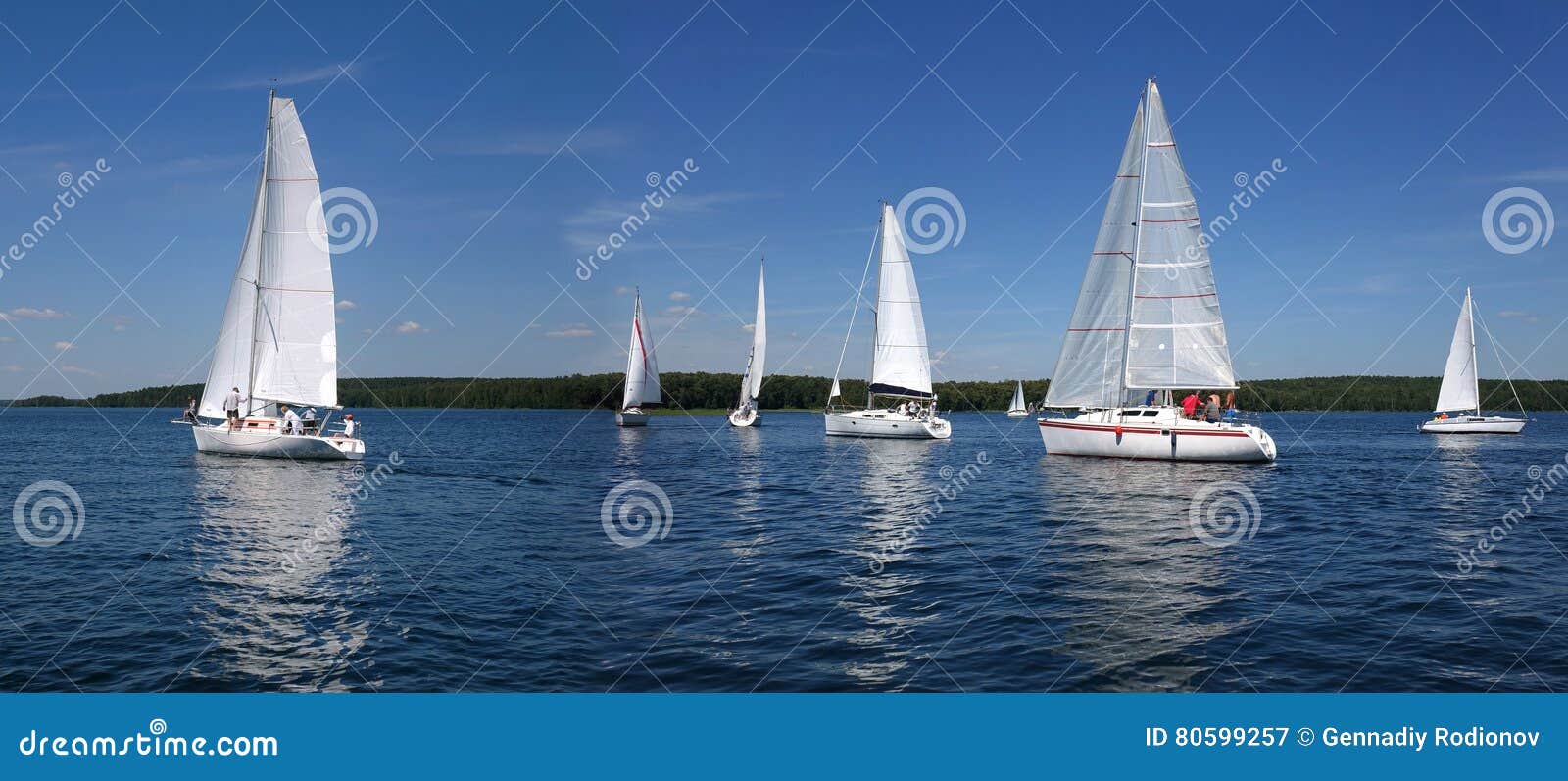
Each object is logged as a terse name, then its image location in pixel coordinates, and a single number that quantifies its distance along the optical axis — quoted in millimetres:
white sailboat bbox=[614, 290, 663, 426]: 77062
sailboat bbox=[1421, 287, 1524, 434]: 70375
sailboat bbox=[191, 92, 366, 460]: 38875
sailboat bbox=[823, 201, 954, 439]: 59625
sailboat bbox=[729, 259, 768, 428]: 79750
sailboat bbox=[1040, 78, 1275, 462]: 39031
